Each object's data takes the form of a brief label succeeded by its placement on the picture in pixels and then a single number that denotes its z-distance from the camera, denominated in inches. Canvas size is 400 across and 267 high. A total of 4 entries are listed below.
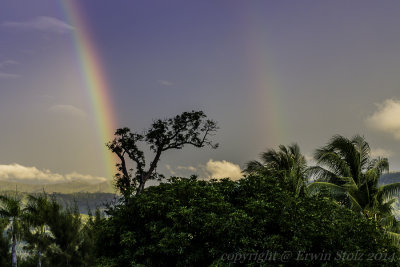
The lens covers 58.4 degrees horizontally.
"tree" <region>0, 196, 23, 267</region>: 1036.5
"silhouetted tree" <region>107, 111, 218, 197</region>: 1236.6
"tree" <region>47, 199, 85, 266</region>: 1199.6
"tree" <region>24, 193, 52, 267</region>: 1098.1
